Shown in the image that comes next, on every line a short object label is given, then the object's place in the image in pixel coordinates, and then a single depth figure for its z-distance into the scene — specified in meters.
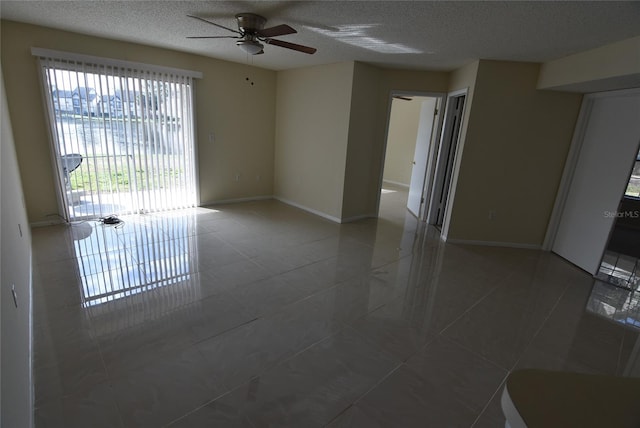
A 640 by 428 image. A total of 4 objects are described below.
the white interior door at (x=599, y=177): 3.46
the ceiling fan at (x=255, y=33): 2.80
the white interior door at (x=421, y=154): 5.36
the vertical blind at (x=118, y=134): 3.95
